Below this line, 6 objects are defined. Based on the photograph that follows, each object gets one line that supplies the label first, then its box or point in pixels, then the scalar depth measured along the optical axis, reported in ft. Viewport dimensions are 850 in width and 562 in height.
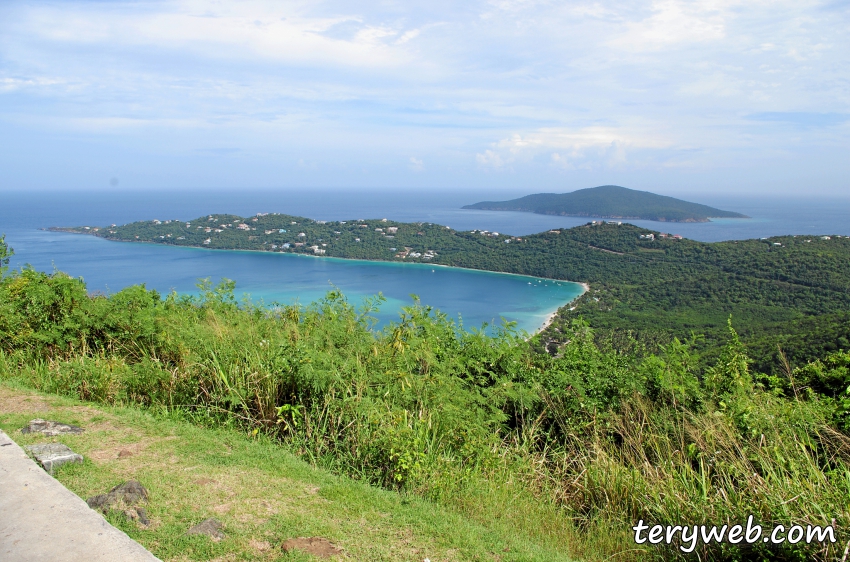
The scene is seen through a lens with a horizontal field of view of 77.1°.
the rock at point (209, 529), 7.17
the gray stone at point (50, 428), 10.66
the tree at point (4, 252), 33.58
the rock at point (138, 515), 7.33
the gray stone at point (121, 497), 7.70
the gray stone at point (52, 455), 8.87
